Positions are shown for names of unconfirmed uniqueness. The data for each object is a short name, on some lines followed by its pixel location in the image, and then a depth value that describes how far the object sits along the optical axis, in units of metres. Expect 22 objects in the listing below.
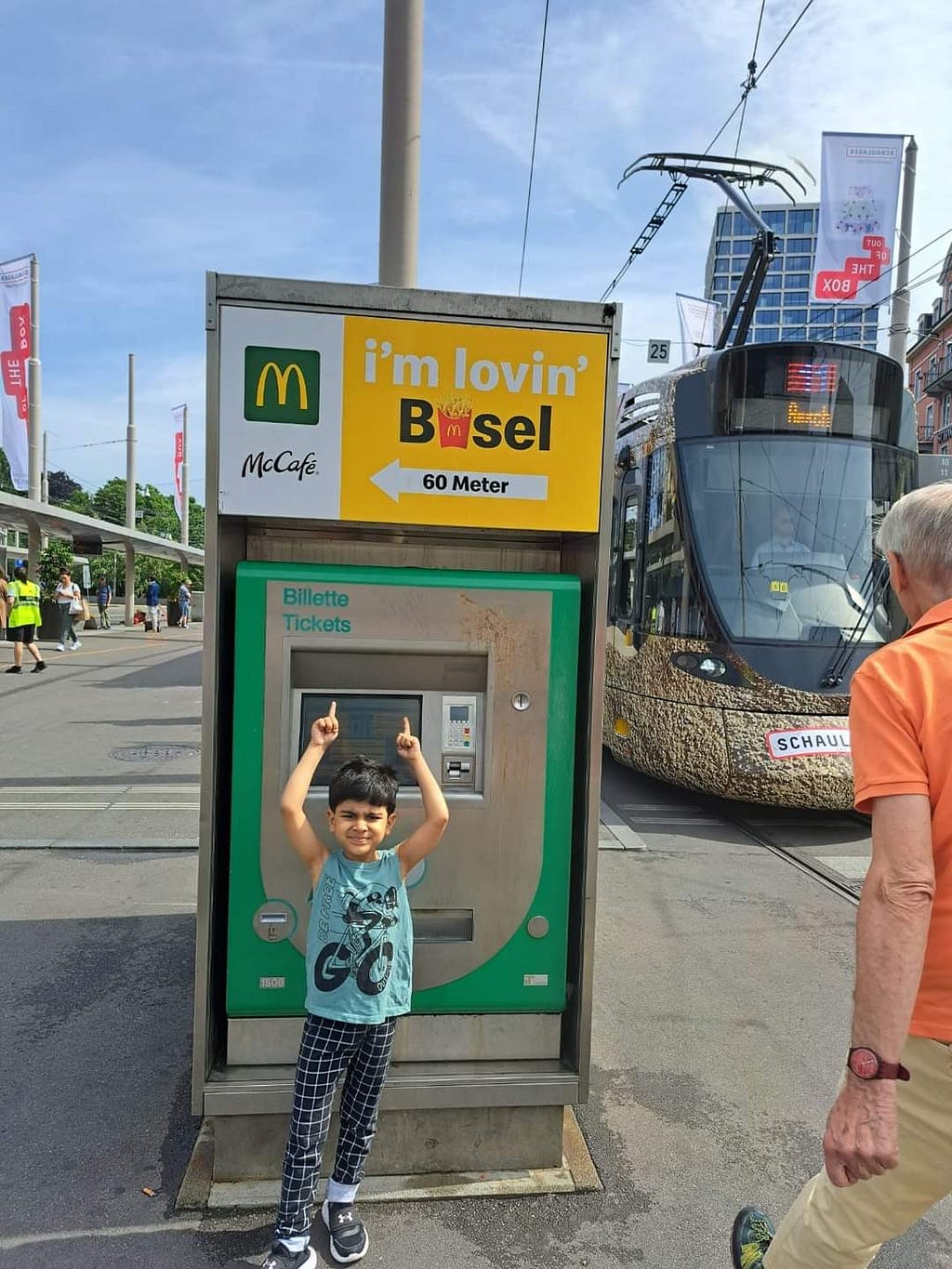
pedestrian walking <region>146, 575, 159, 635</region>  29.18
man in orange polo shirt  1.53
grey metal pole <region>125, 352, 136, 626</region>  30.12
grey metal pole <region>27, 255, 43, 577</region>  19.59
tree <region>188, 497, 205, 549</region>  85.61
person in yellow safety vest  15.05
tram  6.66
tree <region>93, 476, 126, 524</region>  85.44
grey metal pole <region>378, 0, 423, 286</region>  4.89
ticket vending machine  2.55
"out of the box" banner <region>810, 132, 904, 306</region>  11.62
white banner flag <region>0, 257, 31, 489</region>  17.33
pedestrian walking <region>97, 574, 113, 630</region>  30.28
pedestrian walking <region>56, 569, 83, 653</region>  20.09
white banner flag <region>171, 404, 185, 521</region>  31.50
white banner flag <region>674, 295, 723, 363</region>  19.09
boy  2.30
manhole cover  8.80
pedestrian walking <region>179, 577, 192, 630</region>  34.09
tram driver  7.00
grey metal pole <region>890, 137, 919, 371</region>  11.75
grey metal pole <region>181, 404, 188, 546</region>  32.72
